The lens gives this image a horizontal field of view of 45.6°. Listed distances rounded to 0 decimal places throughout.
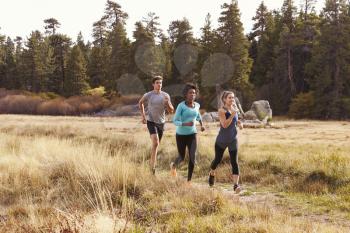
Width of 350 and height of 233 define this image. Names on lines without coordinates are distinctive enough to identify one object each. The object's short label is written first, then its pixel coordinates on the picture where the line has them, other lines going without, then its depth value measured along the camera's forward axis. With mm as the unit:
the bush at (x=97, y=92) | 53784
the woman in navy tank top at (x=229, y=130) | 8086
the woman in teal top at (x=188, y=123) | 8672
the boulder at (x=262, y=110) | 34688
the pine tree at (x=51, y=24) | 62844
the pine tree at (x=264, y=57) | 48419
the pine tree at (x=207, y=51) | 44781
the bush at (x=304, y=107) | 39925
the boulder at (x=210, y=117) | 35250
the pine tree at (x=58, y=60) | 58844
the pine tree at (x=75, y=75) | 53562
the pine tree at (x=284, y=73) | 43250
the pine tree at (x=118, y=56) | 51156
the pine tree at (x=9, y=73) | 60688
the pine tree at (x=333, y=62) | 38000
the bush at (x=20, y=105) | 47625
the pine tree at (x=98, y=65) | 56781
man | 9422
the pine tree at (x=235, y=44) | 43156
